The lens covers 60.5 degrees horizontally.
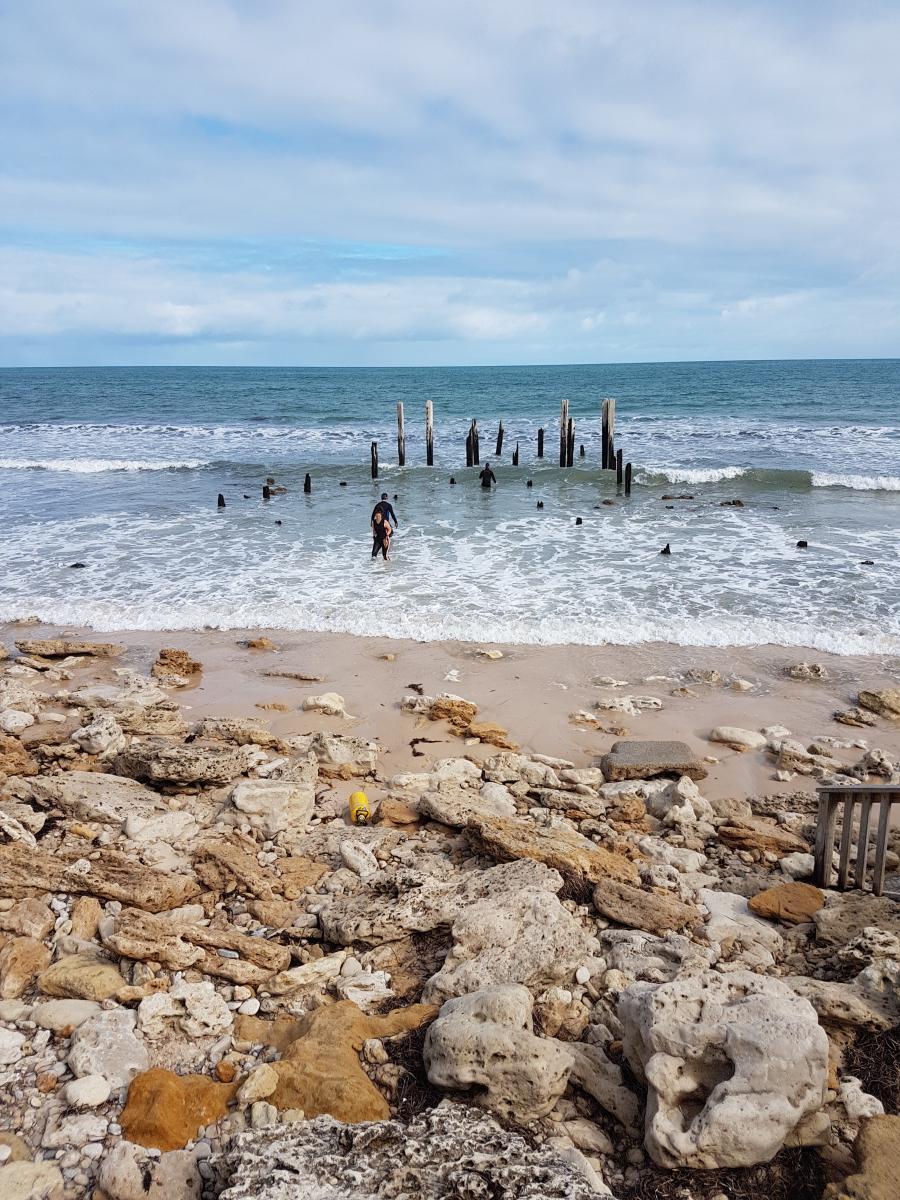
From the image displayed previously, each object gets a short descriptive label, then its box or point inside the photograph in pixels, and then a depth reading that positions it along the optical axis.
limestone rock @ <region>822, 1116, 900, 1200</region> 2.84
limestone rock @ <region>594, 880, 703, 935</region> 4.95
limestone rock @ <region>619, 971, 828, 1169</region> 3.04
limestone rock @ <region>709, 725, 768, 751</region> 8.32
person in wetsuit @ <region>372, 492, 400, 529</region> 16.00
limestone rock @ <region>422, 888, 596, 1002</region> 4.22
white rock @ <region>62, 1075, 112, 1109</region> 3.48
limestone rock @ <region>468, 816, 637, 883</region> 5.40
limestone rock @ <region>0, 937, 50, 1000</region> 4.27
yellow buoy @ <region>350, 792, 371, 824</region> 6.50
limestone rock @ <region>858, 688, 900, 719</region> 9.01
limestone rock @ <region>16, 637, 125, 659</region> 10.88
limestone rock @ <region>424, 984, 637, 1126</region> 3.35
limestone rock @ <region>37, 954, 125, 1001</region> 4.23
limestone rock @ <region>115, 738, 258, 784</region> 6.79
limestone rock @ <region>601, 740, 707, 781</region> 7.62
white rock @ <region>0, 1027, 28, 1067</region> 3.75
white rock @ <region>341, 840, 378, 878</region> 5.63
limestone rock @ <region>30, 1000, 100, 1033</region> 3.97
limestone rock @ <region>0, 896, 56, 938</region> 4.71
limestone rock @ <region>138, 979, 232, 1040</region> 4.04
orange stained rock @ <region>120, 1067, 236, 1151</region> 3.31
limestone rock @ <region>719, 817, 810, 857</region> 6.23
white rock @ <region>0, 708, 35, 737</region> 8.28
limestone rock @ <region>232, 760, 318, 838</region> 6.32
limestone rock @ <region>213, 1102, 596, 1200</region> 2.79
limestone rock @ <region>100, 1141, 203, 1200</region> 3.03
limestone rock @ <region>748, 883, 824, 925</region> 5.16
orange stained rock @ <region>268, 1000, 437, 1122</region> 3.41
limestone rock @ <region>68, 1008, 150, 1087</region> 3.66
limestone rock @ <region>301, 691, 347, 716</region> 9.08
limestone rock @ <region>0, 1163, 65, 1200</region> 3.02
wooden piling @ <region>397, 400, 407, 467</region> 29.22
